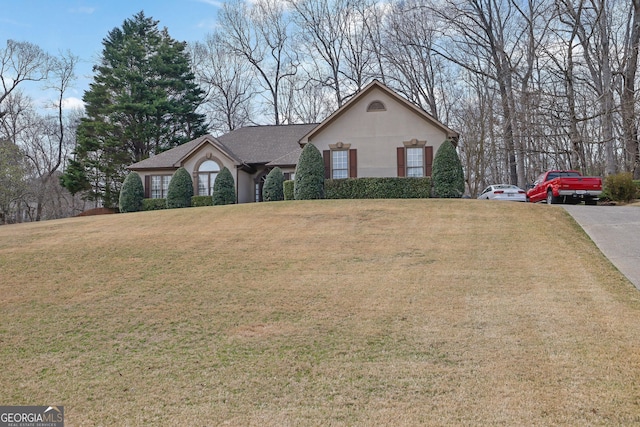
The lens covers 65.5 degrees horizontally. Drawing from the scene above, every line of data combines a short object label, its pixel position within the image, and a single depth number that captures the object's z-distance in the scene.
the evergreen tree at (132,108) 40.78
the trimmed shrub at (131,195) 29.06
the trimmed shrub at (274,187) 26.22
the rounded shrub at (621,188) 22.31
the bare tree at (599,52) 27.39
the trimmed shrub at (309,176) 23.23
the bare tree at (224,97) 48.53
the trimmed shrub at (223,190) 27.09
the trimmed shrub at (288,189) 24.88
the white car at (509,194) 25.23
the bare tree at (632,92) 27.42
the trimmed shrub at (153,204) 29.19
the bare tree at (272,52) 45.47
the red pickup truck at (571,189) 20.61
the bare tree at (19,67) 41.75
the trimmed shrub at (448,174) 22.70
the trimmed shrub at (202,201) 27.72
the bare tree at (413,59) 39.62
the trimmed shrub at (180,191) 27.61
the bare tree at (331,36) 42.50
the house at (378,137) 24.27
